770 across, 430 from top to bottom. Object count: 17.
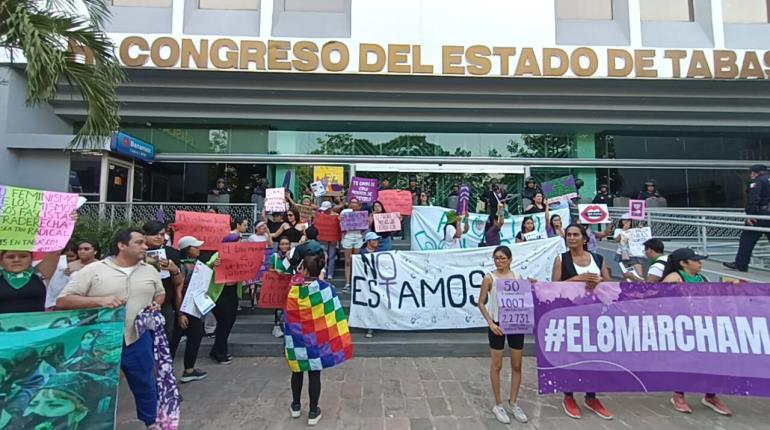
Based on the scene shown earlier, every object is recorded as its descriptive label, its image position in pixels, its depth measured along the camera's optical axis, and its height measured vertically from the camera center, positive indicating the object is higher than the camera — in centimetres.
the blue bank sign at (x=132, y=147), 1143 +289
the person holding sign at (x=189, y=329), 463 -108
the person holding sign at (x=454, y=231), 818 +19
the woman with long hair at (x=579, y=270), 390 -31
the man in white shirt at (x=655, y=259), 471 -23
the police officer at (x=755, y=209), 641 +54
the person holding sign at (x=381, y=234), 741 +11
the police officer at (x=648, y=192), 1266 +163
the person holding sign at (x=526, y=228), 756 +24
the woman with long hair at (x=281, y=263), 541 -34
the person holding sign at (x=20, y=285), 290 -36
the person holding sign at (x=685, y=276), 396 -38
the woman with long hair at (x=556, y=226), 767 +29
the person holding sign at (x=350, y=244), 749 -9
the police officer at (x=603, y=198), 1140 +130
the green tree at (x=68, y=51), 486 +263
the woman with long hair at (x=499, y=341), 379 -100
